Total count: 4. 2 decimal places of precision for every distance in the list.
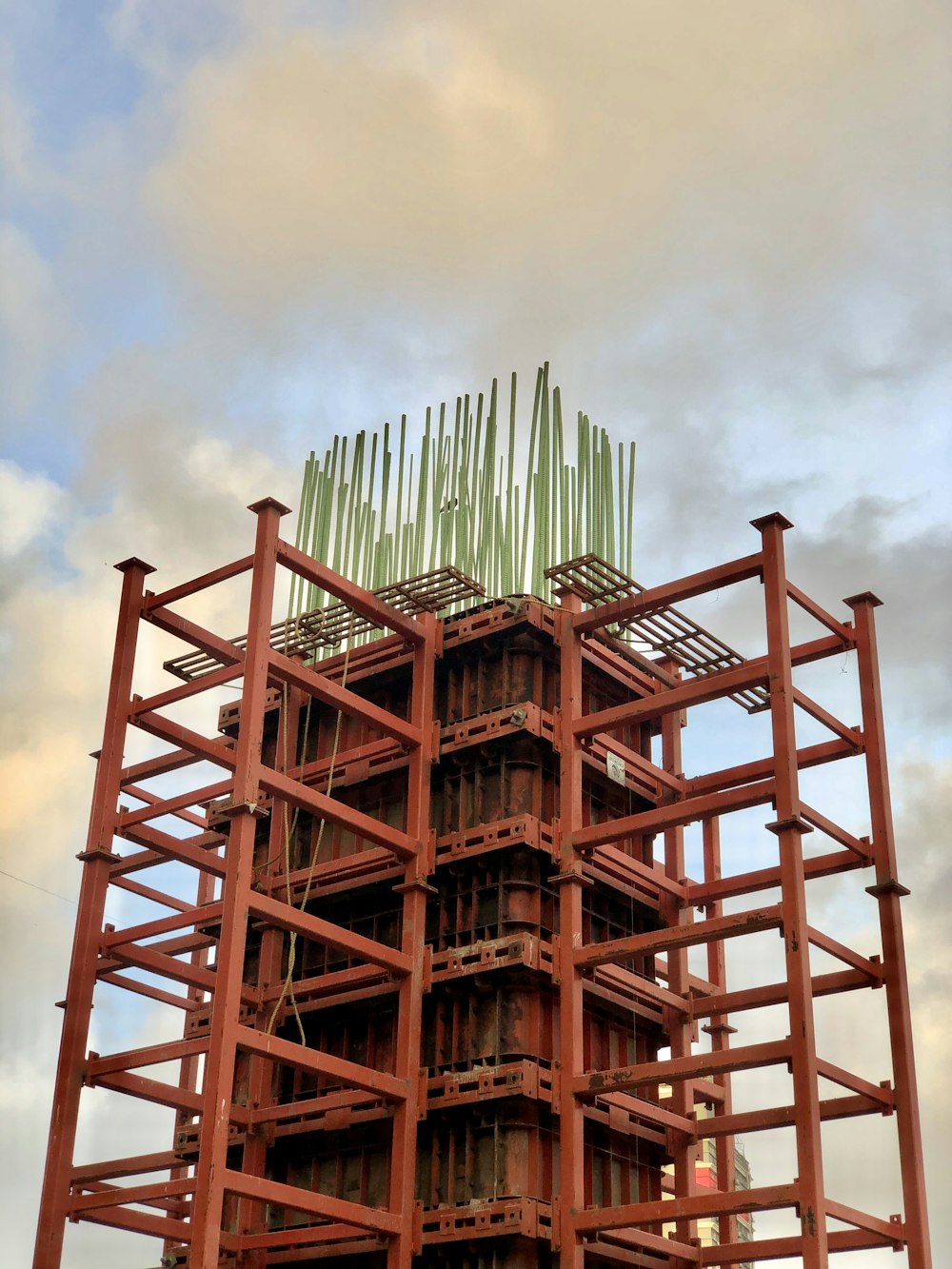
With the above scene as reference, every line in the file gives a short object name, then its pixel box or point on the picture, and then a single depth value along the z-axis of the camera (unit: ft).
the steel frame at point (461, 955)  102.22
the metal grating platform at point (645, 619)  120.98
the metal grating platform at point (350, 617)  126.00
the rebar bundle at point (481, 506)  130.52
